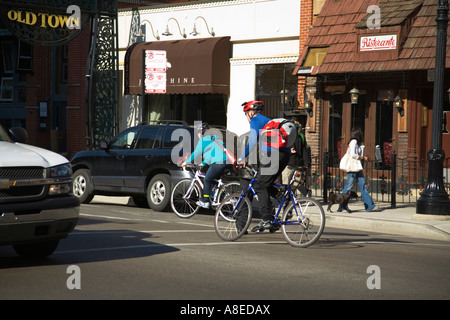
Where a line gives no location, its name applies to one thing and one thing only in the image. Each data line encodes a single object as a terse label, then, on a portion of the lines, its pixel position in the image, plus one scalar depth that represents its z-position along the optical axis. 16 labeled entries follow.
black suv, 15.66
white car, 7.75
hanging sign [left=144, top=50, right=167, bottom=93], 18.86
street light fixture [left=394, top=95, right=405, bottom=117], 19.39
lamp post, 14.20
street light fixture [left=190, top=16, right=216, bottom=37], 24.34
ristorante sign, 19.17
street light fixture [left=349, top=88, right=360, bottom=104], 20.29
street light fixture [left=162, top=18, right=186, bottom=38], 25.38
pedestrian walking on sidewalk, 15.88
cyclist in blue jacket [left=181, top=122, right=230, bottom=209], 13.70
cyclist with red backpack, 10.44
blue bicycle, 10.01
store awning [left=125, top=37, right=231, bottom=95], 23.61
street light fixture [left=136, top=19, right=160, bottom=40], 26.36
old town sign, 23.69
